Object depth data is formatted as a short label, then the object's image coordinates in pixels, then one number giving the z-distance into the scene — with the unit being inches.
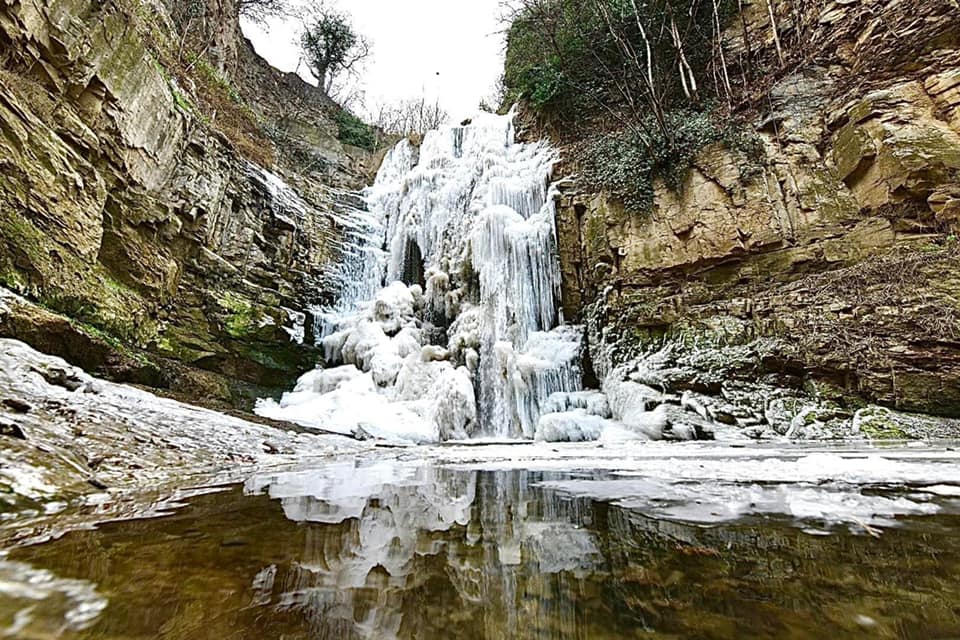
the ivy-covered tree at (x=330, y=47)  852.6
